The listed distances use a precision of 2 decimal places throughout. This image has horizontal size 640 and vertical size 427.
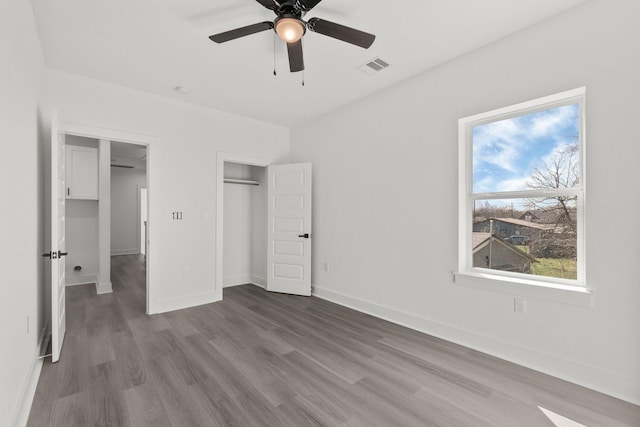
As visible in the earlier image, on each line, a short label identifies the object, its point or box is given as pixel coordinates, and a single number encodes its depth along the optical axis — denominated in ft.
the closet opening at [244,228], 16.96
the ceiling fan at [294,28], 6.29
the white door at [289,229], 15.05
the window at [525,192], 7.77
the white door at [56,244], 8.02
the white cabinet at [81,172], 16.18
